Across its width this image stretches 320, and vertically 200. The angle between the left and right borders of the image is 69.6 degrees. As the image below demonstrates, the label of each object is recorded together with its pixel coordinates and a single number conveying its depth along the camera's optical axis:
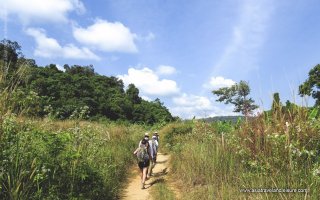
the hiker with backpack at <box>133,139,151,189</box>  8.03
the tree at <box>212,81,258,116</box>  33.29
